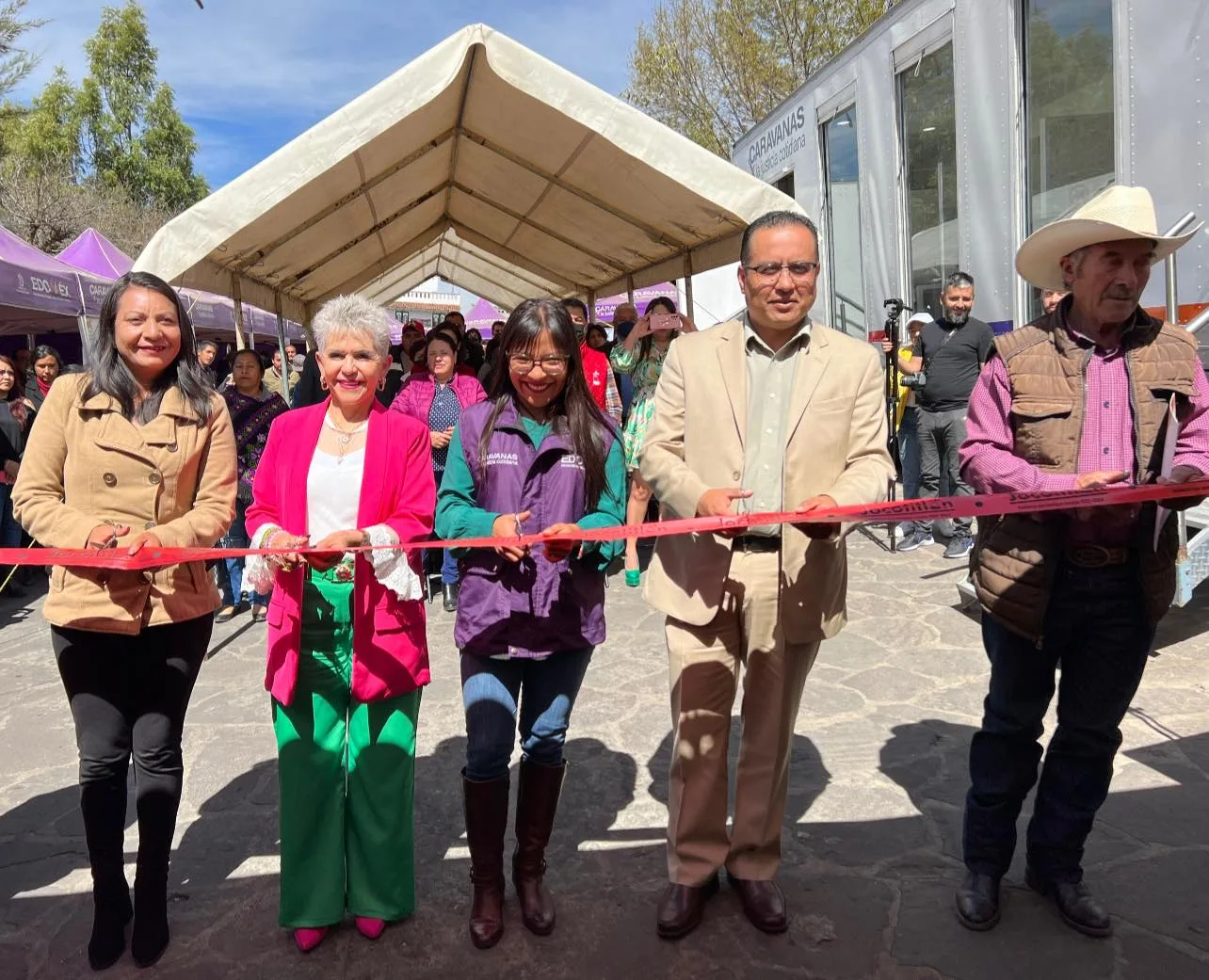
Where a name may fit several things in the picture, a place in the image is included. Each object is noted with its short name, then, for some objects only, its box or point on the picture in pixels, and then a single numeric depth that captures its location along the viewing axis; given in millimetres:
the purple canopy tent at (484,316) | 23016
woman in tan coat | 2467
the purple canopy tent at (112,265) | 14680
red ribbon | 2264
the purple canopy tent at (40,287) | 9430
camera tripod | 7469
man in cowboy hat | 2400
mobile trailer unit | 4922
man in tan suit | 2494
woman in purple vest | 2590
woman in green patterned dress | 7062
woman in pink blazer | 2590
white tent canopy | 5316
